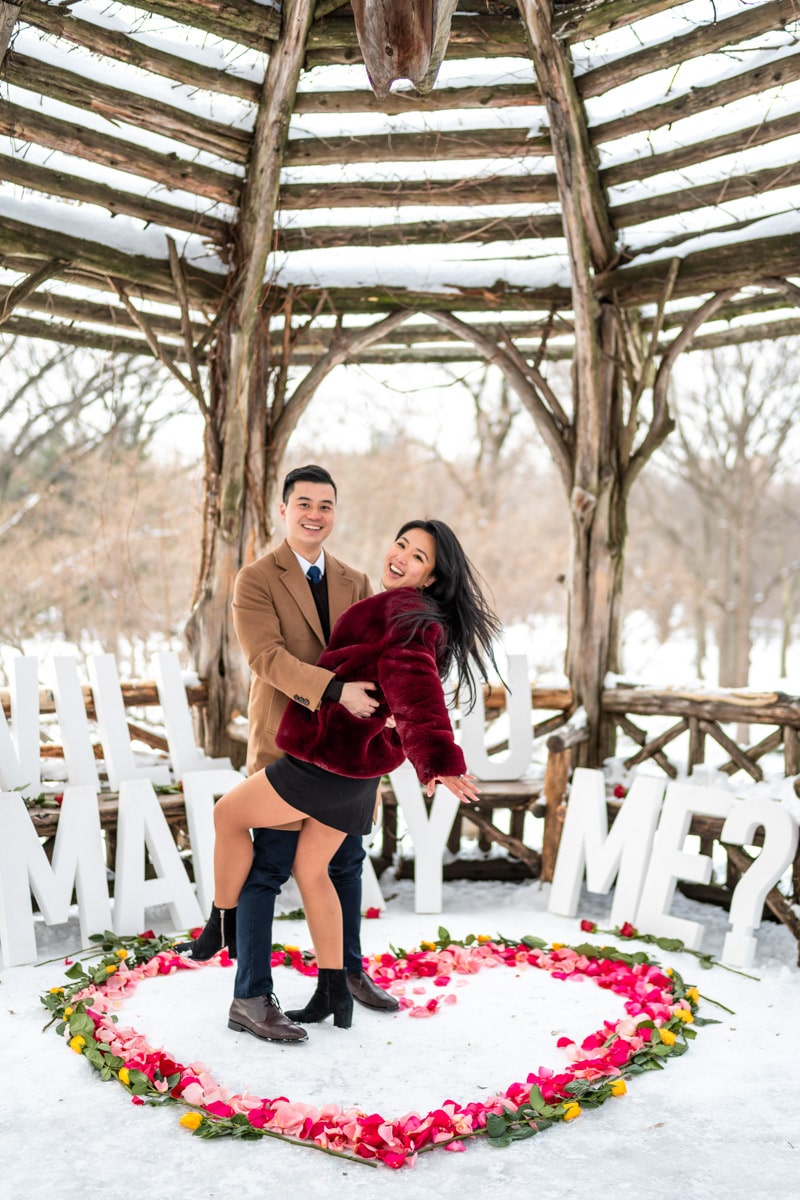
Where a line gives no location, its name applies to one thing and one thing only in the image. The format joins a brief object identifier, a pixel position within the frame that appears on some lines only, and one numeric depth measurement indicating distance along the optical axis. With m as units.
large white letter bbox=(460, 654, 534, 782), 5.07
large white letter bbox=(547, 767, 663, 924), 4.24
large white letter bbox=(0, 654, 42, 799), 4.29
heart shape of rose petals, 2.49
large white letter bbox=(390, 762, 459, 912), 4.64
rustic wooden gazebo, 4.18
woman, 2.74
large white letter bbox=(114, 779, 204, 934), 4.07
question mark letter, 3.90
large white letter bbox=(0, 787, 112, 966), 3.76
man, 3.00
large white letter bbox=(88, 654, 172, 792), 4.50
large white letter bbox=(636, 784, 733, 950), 4.12
